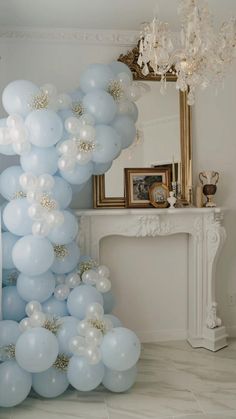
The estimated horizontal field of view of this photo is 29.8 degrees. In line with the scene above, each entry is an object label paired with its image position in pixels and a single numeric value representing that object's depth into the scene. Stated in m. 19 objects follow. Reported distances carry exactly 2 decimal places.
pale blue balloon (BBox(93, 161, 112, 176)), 3.24
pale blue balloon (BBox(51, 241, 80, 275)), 3.11
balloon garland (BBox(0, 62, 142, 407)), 2.75
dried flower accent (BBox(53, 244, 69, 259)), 3.10
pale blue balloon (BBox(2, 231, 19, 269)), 3.00
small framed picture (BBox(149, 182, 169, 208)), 3.76
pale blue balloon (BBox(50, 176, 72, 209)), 3.01
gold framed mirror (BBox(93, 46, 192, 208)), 3.76
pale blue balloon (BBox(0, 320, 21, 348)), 2.78
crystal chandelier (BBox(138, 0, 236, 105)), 2.20
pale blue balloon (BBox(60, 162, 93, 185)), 3.03
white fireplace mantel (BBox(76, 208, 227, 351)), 3.64
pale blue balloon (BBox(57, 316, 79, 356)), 2.84
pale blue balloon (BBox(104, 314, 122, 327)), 3.02
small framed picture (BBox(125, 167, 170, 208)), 3.76
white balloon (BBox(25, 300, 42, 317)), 2.89
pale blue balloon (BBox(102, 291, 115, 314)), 3.34
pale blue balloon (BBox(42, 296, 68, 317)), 3.01
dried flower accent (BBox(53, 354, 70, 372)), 2.83
